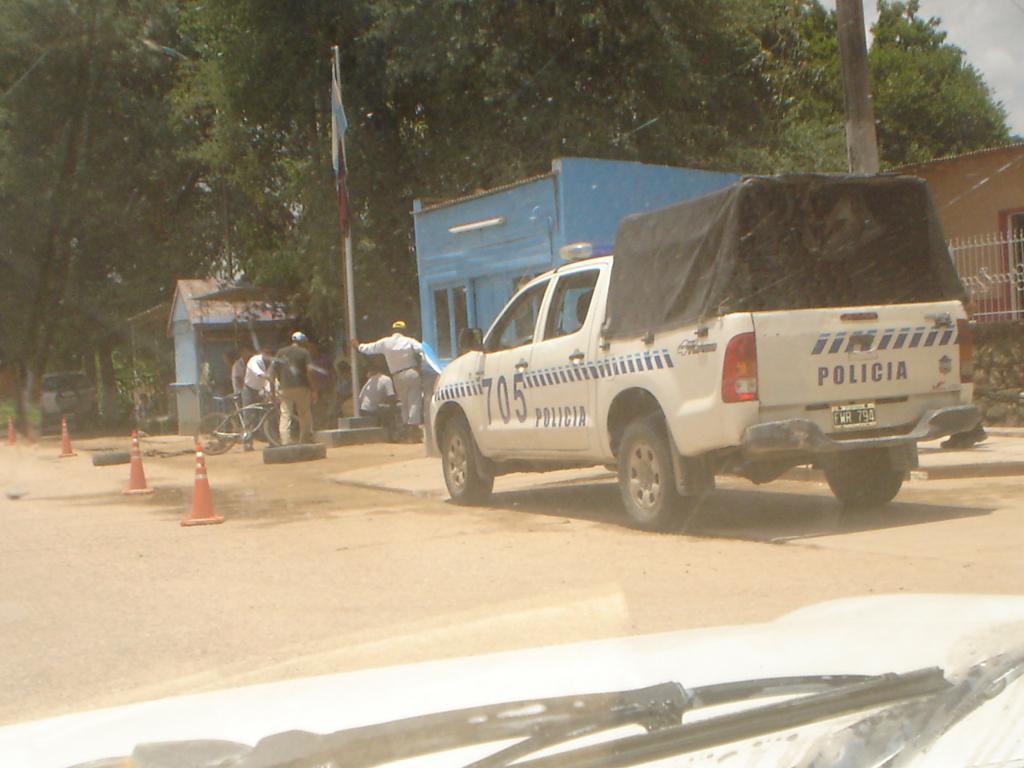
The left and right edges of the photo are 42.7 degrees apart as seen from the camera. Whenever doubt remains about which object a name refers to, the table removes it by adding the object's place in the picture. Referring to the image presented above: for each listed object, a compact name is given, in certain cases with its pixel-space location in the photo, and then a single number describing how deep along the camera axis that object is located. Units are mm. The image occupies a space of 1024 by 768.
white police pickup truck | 8602
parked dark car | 34156
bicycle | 21156
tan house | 15586
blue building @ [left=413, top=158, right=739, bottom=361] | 17453
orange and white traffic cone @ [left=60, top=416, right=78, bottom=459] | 23428
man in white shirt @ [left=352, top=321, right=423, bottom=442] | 20031
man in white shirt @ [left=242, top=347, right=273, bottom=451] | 21984
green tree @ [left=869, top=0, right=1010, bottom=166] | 33062
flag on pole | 21219
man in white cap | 20078
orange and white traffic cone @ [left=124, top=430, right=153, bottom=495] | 15195
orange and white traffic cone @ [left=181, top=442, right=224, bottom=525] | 11488
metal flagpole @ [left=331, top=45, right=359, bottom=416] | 21172
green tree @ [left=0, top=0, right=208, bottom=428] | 31406
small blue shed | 27484
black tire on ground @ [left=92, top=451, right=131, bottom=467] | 20266
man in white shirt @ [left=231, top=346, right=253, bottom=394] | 24156
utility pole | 12953
